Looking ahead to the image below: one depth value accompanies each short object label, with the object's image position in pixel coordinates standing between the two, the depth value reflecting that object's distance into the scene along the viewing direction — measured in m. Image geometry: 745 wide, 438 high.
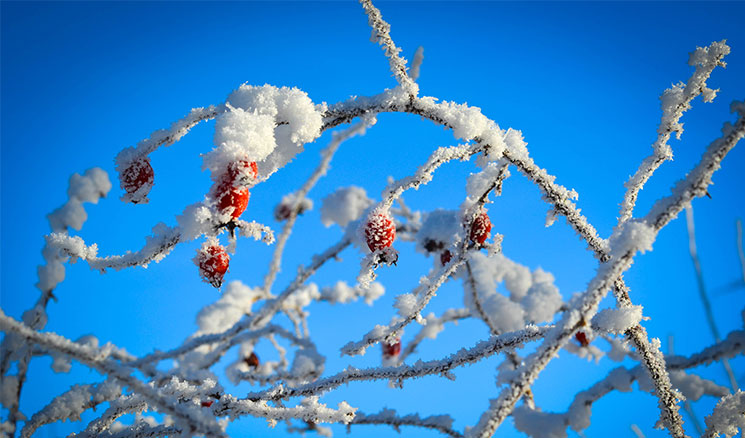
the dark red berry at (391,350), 2.41
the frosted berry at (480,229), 0.68
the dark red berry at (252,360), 2.89
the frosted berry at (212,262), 0.64
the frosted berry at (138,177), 0.64
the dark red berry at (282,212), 3.25
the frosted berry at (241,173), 0.61
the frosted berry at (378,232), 0.64
